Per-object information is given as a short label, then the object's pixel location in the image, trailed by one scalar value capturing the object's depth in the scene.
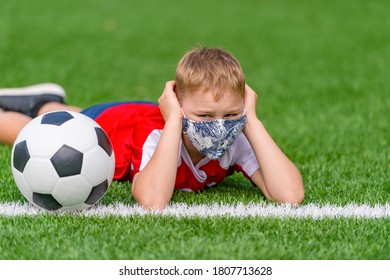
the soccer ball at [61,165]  8.20
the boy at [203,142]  8.66
